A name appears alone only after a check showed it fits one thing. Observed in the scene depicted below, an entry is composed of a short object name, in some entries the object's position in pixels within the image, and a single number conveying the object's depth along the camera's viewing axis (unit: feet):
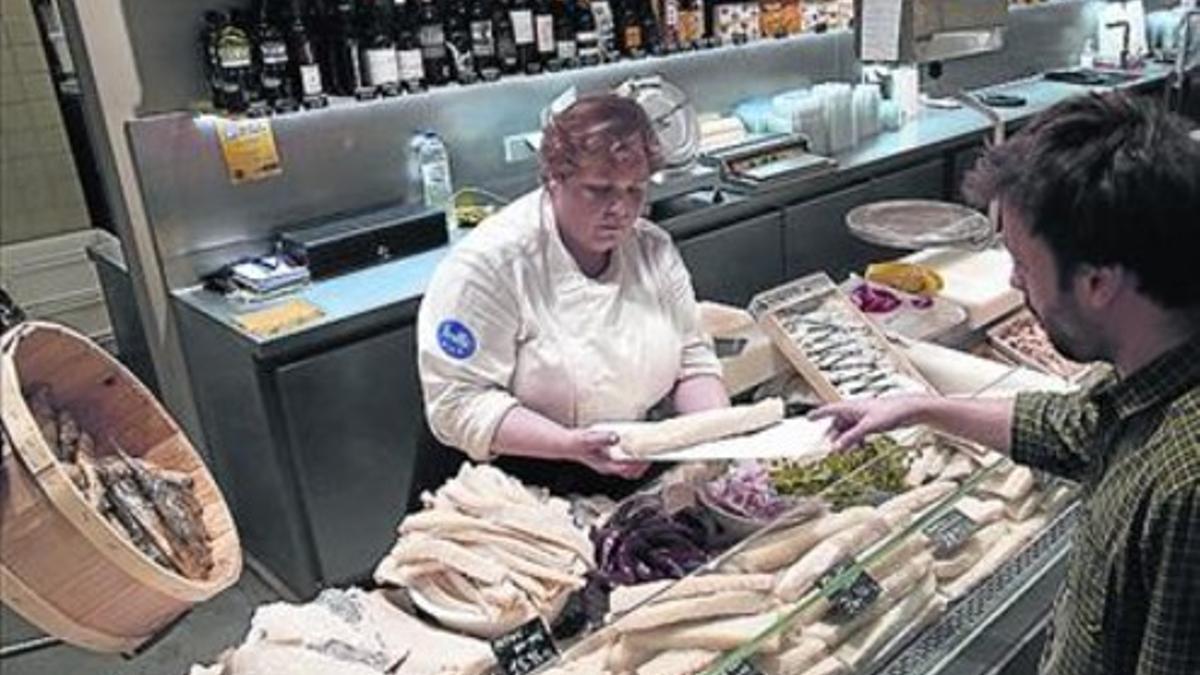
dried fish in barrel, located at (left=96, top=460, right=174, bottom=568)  2.76
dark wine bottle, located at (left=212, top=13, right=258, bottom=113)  9.25
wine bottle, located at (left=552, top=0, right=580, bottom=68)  11.82
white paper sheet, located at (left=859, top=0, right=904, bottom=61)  8.38
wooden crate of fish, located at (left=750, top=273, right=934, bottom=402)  5.94
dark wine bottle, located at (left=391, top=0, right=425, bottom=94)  10.45
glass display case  3.83
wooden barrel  2.42
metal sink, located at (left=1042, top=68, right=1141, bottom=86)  17.17
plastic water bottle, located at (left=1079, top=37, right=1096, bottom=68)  18.88
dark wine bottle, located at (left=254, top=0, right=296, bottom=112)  9.57
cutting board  7.09
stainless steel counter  8.64
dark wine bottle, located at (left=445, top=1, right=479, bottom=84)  10.88
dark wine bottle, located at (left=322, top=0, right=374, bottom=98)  10.07
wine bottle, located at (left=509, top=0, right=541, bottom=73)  11.25
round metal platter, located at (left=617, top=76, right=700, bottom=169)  10.63
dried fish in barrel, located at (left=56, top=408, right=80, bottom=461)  2.86
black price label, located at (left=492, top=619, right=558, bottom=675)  3.70
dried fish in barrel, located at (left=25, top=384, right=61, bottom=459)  2.87
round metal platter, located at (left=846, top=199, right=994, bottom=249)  7.64
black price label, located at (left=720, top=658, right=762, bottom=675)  3.75
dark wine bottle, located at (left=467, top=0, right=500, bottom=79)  10.96
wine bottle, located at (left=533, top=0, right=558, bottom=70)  11.48
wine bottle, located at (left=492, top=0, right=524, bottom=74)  11.18
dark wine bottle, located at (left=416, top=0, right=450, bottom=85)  10.57
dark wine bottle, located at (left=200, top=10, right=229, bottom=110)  9.35
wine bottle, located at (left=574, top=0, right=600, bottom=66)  11.94
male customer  3.00
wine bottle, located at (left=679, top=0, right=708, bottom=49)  12.92
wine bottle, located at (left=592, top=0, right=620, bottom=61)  11.98
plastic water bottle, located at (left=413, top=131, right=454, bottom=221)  10.85
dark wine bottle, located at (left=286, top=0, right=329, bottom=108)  9.84
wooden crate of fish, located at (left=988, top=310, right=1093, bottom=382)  6.36
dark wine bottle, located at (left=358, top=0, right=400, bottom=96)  10.21
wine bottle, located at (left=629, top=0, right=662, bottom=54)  12.56
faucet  18.72
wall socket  11.58
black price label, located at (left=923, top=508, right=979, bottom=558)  4.67
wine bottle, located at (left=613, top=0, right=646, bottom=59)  12.39
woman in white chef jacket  5.62
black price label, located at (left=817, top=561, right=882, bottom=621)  4.13
